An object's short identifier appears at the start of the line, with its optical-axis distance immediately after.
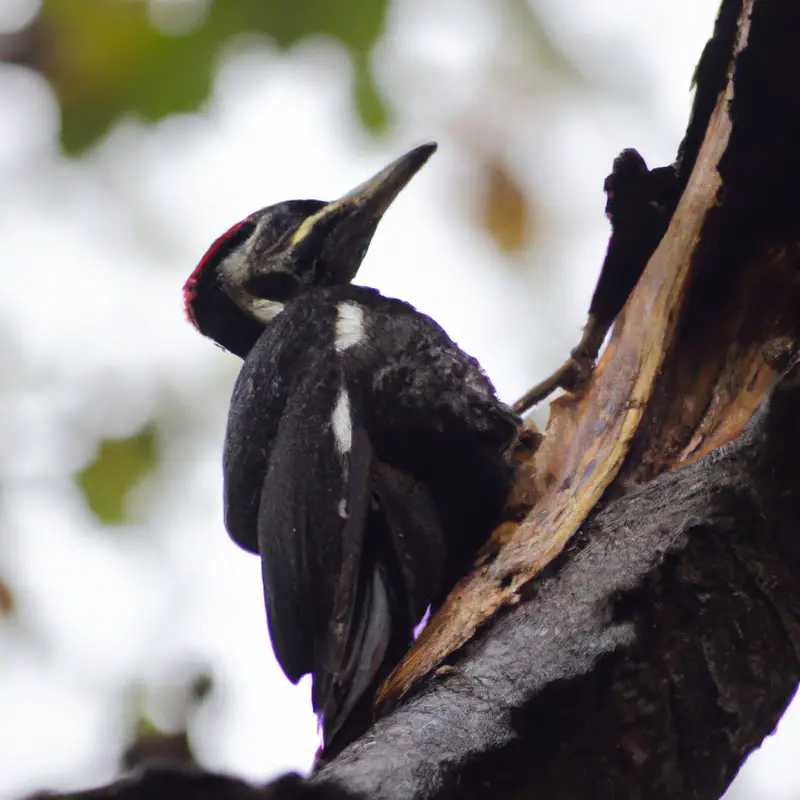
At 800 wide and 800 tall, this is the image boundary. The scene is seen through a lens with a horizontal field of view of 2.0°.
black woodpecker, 7.36
